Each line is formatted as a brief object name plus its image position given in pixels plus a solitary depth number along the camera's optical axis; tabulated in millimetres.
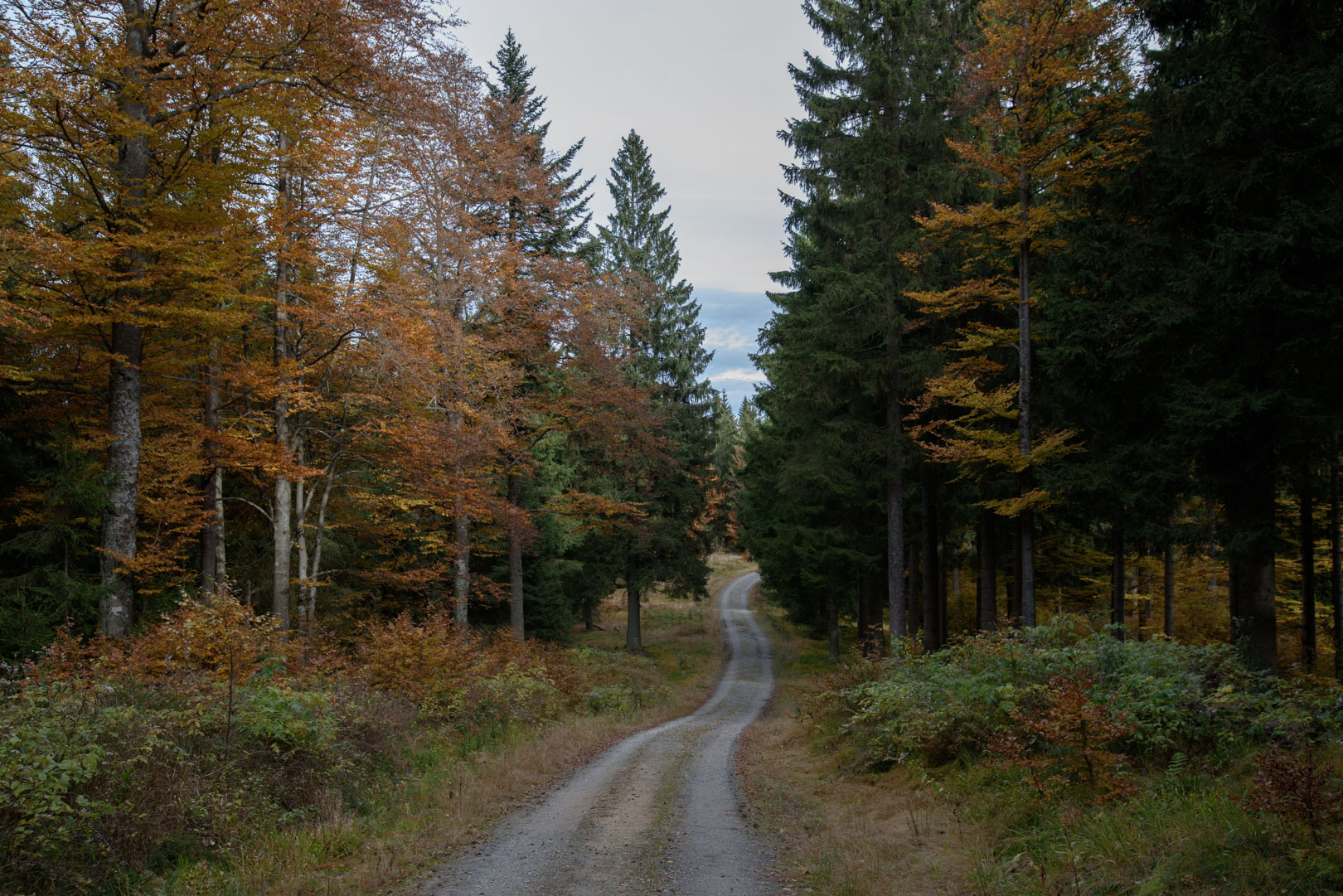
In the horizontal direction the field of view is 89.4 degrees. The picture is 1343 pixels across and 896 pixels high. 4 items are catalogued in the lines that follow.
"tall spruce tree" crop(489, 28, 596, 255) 22875
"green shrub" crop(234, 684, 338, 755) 7500
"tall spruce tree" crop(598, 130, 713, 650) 31453
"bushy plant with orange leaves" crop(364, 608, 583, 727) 12398
